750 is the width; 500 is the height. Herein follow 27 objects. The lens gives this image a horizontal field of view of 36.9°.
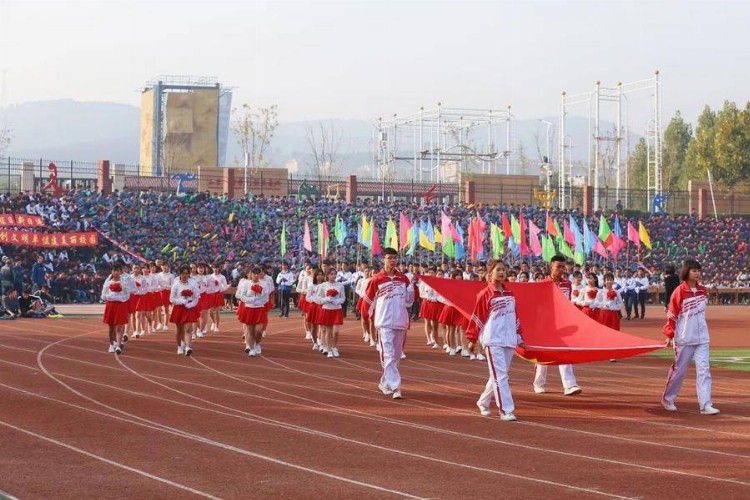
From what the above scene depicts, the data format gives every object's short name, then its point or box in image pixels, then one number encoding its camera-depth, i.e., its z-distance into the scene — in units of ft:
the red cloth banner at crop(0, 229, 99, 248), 134.72
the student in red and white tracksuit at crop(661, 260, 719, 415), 46.06
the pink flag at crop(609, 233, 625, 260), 148.25
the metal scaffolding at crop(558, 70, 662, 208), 205.46
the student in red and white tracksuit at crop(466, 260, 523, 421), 44.29
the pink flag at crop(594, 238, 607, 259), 147.33
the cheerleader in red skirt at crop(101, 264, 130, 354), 70.59
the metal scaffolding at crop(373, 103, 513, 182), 240.53
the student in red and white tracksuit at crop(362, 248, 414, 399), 50.88
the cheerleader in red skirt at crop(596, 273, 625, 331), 78.59
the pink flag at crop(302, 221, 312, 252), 134.90
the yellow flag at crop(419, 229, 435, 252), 137.59
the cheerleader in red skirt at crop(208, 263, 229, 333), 89.71
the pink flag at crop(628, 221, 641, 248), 154.30
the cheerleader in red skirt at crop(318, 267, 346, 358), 71.56
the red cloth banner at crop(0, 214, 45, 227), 135.95
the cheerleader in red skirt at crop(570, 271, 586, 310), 79.46
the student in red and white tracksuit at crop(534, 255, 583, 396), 52.54
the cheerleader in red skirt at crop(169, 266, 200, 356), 71.15
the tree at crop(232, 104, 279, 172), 276.80
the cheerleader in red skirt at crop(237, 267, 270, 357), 72.49
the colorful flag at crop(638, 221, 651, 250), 155.02
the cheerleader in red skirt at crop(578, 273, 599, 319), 78.69
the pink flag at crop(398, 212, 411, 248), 138.41
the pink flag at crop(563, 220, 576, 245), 148.99
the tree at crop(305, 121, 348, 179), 316.19
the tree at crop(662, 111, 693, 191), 314.49
